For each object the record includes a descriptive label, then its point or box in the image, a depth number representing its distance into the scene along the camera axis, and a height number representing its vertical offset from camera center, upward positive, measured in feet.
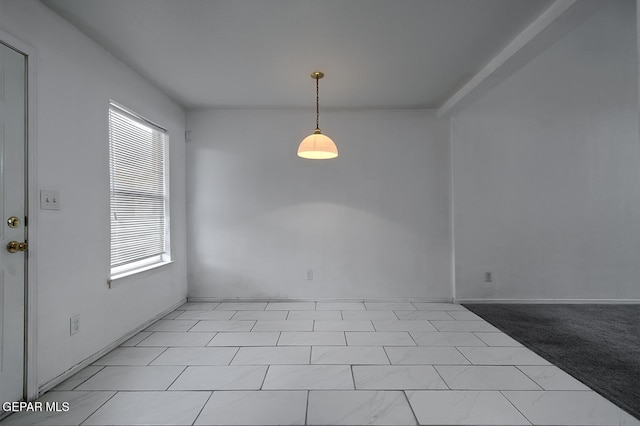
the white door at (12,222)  5.93 -0.11
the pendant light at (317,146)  9.32 +2.11
